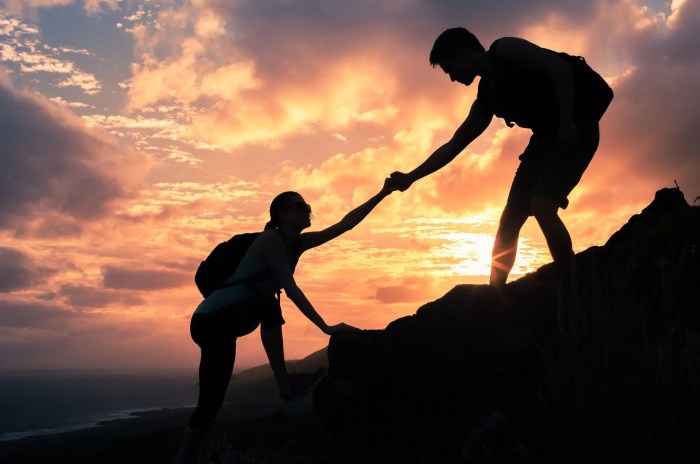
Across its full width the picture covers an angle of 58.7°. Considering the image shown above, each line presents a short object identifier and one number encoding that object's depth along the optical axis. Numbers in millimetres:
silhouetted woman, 5305
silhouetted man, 5281
